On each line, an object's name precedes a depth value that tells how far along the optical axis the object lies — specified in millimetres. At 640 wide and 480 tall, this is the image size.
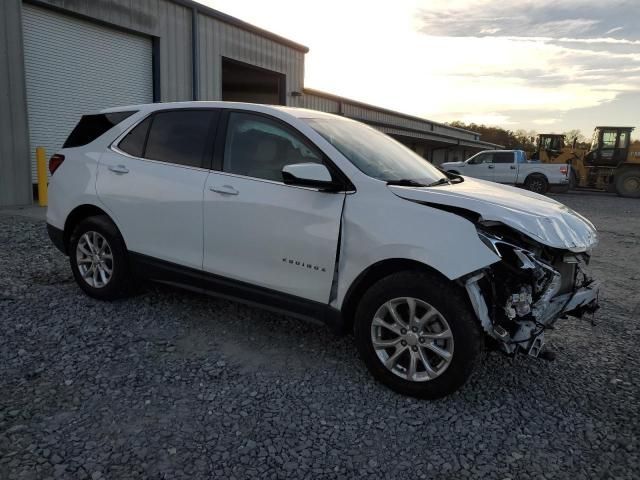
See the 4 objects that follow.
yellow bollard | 10727
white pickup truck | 20928
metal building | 10328
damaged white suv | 2973
